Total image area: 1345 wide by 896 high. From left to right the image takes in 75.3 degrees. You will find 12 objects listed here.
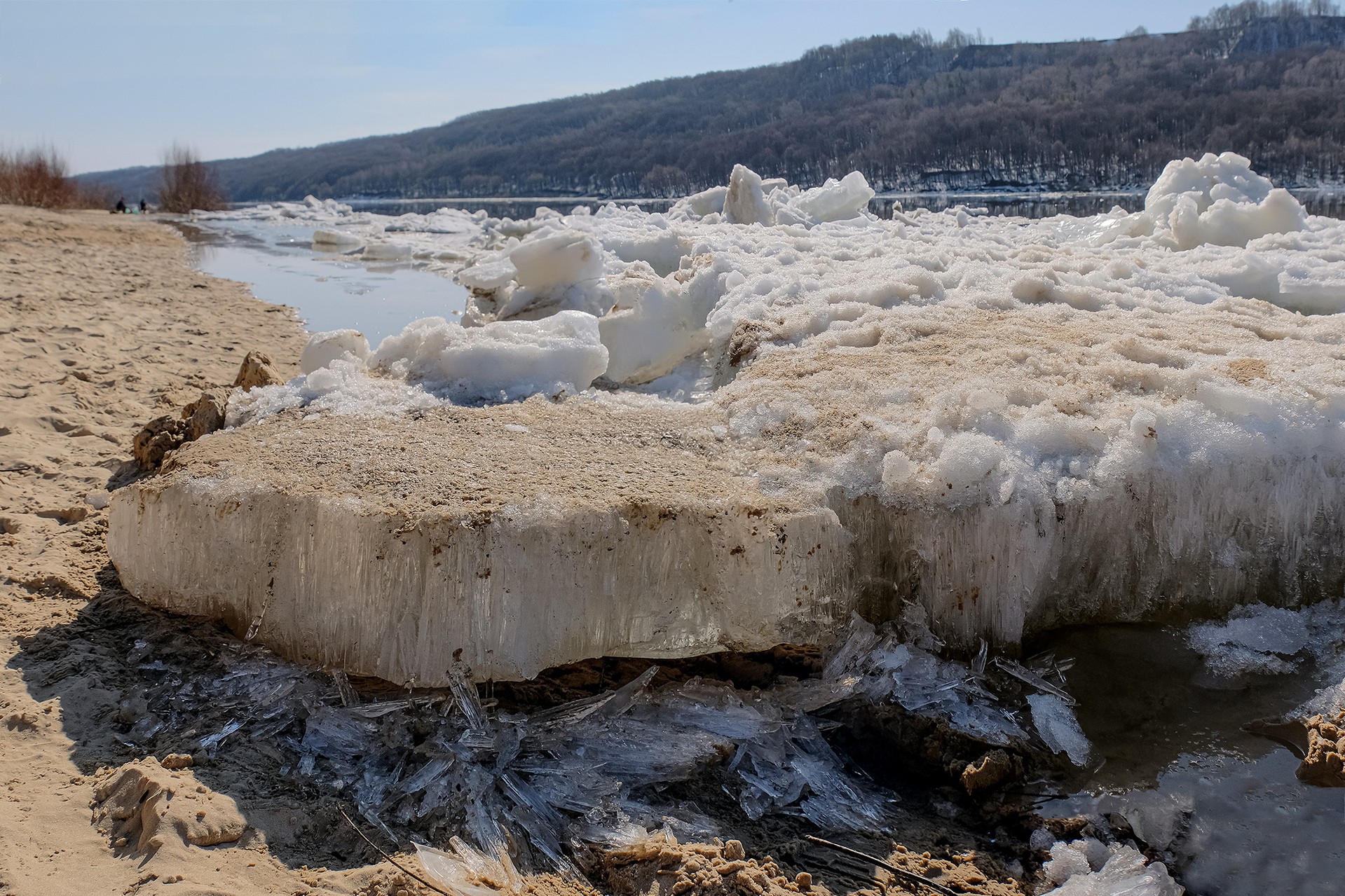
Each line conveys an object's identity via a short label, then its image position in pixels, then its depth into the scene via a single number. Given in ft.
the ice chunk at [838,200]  30.37
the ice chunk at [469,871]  5.97
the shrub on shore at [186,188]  133.08
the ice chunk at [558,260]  17.56
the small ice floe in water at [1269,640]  8.45
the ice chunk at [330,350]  13.11
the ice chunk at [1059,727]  7.67
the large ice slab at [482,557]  7.59
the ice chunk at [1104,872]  6.30
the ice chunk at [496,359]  11.73
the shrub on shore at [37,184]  88.17
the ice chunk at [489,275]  20.83
